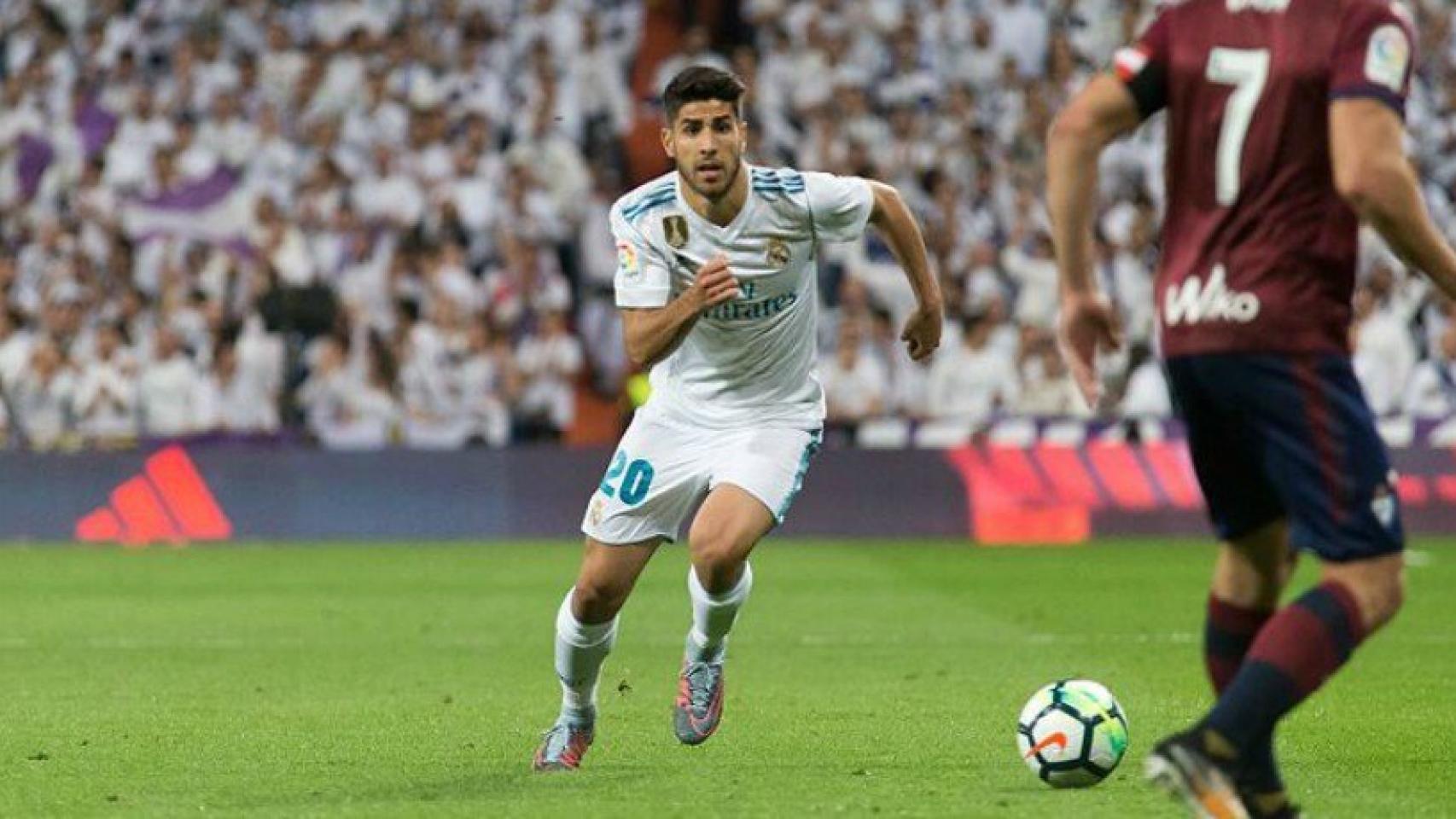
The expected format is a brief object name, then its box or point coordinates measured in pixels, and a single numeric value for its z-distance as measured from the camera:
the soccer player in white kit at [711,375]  15.48
